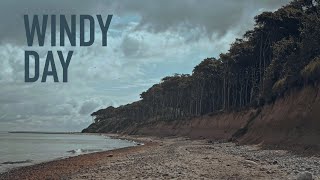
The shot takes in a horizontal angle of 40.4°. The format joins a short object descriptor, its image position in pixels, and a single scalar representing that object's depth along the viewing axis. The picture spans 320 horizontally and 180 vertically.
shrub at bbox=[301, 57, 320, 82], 36.09
